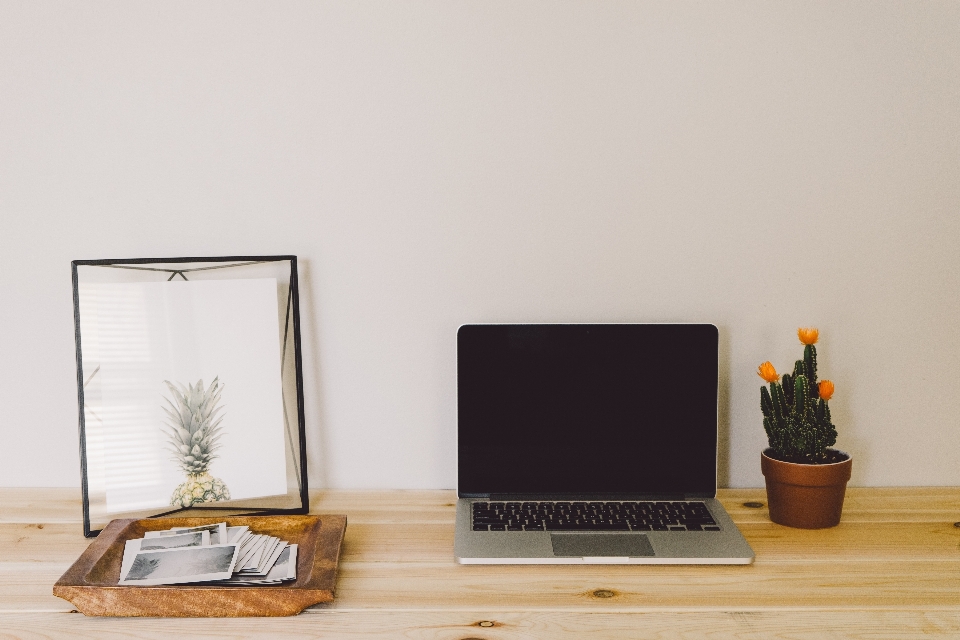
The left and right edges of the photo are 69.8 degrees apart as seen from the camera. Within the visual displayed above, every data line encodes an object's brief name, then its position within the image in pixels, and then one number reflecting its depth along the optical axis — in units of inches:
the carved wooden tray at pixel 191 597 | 32.6
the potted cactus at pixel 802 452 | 40.8
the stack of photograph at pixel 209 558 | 34.3
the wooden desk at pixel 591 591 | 31.4
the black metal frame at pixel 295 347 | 42.8
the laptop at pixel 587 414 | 43.9
